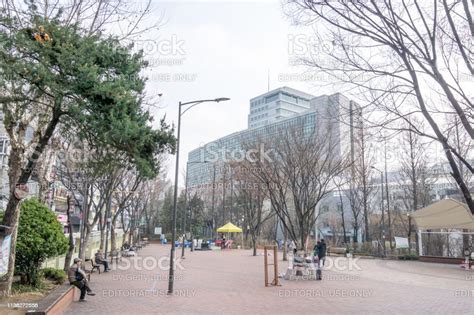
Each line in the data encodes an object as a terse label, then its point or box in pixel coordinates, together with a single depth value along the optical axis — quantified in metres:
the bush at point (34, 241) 11.02
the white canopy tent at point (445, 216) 24.81
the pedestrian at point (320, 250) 19.22
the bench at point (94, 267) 18.91
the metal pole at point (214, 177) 44.64
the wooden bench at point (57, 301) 8.20
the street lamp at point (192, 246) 32.31
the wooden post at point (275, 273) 15.09
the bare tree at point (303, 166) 18.12
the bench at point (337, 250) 34.59
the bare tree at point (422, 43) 7.30
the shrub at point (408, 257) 28.75
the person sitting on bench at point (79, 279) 11.77
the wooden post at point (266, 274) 14.74
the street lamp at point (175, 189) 13.30
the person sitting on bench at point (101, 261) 19.67
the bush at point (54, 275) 13.37
